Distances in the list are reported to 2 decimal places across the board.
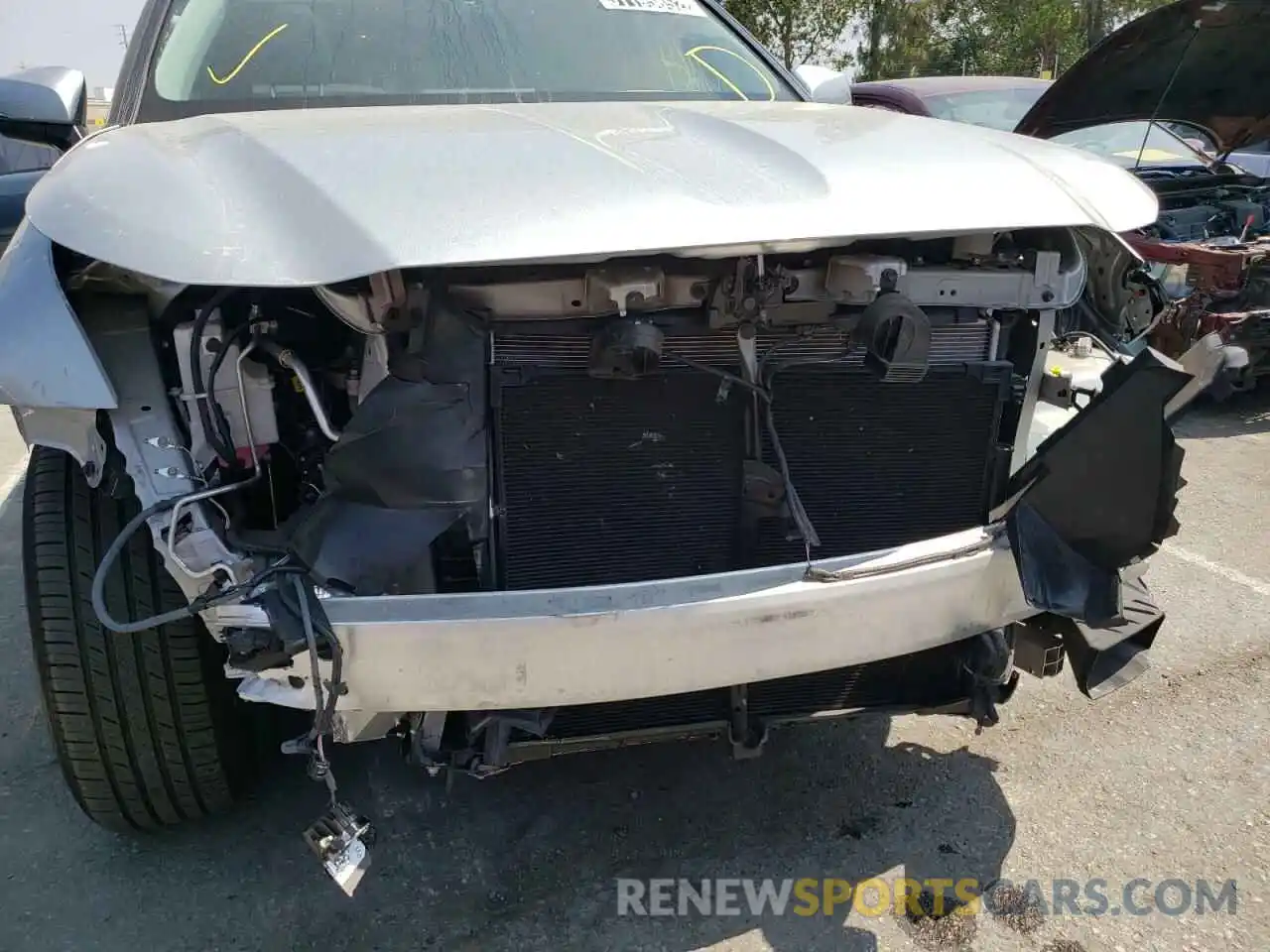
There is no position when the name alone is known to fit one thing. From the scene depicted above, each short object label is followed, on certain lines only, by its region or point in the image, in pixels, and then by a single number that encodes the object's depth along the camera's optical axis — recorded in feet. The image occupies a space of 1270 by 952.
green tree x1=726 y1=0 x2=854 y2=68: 60.75
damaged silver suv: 5.36
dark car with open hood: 13.76
